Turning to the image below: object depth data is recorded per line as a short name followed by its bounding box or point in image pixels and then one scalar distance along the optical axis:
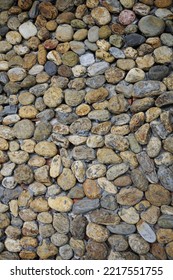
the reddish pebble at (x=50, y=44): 1.35
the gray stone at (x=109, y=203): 1.25
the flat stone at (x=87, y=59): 1.31
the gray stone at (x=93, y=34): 1.30
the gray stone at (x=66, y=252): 1.30
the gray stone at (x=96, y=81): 1.29
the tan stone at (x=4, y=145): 1.36
